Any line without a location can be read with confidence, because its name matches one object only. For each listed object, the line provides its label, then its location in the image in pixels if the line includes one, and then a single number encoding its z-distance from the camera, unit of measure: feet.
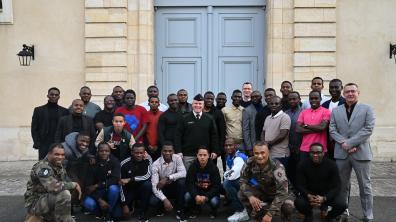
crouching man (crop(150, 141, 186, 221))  22.47
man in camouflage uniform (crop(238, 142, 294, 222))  19.93
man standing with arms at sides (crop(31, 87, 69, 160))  25.71
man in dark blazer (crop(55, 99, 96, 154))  23.77
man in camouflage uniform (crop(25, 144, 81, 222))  18.95
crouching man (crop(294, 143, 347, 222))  20.53
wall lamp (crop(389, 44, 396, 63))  37.32
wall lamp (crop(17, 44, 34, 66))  37.68
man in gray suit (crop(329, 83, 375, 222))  20.54
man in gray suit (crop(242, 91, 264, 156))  24.48
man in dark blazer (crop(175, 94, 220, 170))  23.80
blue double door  39.83
